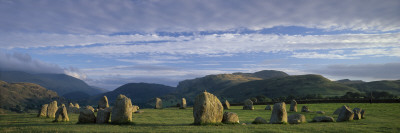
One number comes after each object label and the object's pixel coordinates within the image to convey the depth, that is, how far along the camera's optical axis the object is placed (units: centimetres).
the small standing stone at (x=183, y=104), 5938
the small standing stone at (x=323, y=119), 2742
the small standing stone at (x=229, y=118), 2484
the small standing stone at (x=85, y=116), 2559
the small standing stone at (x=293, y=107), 4450
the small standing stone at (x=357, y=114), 2947
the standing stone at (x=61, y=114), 2739
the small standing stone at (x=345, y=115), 2755
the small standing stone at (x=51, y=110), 3384
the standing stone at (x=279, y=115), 2561
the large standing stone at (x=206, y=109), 2353
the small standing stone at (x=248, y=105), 5175
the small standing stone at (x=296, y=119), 2609
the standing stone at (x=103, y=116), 2512
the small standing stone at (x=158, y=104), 6188
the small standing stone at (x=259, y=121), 2563
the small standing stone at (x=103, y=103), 4931
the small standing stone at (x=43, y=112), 3579
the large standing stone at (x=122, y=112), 2450
